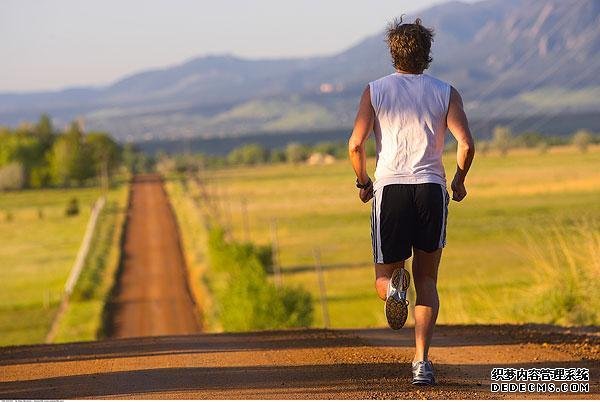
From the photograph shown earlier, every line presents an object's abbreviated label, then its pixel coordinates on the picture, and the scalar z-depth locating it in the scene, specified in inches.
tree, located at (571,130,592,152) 3475.6
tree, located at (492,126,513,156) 3415.4
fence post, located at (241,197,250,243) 3019.2
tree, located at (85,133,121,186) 6550.2
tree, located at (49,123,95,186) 6235.2
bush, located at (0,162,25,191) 6353.3
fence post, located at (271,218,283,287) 1809.1
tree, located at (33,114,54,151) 7172.2
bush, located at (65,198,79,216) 4448.8
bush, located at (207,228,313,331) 1154.0
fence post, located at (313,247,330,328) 1296.0
